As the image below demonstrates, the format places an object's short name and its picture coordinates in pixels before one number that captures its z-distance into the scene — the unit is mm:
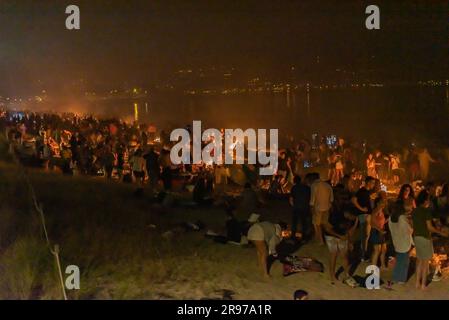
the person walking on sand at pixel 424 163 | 15164
